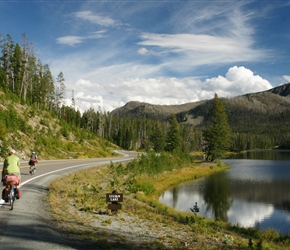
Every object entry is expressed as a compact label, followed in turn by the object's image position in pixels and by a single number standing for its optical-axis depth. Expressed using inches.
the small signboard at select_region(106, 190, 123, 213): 524.2
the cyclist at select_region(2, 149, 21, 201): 481.1
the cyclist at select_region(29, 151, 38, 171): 900.7
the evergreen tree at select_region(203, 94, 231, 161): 2783.0
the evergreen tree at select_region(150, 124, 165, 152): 4200.3
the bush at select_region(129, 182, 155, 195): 998.4
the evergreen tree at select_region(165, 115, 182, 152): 3152.1
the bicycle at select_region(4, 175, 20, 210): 457.2
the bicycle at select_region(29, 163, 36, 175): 908.0
